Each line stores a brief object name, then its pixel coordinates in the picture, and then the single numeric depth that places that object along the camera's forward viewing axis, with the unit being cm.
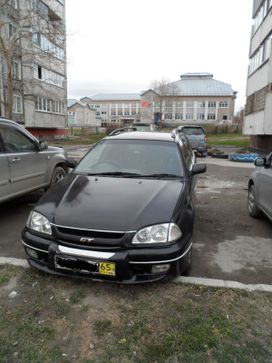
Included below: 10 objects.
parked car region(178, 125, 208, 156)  1507
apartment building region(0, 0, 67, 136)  1985
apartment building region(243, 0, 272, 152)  1470
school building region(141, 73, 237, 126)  8262
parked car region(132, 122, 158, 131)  1558
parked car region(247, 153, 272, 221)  454
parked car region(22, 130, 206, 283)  266
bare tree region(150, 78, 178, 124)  7231
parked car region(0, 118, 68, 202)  495
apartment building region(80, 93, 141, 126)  9969
